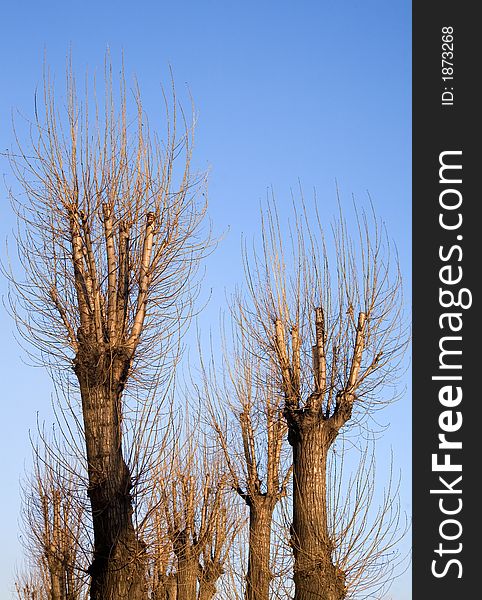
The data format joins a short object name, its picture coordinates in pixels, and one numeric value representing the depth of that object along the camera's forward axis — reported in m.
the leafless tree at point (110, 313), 11.40
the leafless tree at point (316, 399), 13.66
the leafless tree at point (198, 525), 19.20
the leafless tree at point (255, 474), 18.08
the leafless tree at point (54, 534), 11.88
